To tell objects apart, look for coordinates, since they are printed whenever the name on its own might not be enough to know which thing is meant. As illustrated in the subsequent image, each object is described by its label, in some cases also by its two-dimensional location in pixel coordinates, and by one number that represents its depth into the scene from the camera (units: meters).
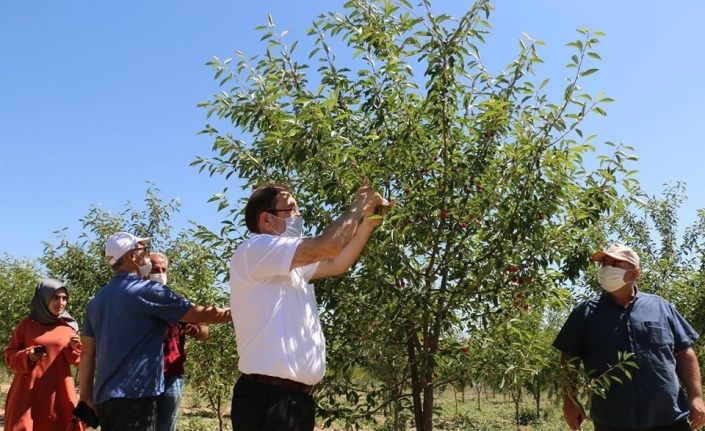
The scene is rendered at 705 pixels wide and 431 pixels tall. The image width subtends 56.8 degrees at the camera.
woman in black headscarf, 4.70
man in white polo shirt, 2.50
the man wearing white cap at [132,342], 3.45
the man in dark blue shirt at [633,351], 3.70
